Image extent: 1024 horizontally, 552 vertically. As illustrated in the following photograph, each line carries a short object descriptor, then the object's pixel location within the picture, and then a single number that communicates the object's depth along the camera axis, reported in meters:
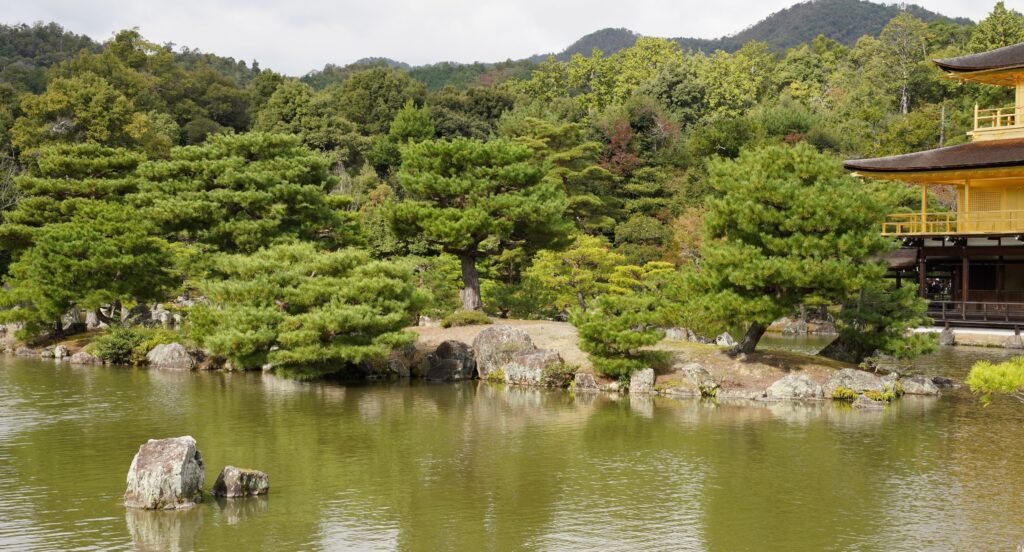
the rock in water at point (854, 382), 19.77
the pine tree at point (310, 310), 21.17
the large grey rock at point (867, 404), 19.20
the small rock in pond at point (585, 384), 21.32
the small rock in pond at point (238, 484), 12.56
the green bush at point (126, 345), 25.84
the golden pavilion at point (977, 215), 29.12
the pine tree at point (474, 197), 25.30
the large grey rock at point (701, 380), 20.56
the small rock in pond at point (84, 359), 26.17
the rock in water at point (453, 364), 23.23
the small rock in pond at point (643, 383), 20.81
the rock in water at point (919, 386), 20.45
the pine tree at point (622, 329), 20.44
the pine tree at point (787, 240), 19.75
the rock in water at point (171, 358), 24.94
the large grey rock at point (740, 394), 20.14
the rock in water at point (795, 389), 19.97
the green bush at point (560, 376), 21.81
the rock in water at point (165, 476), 11.99
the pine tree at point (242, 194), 25.89
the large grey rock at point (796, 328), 33.77
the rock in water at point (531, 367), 22.05
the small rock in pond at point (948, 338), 28.83
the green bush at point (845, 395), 19.70
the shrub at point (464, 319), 25.19
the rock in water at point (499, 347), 22.98
